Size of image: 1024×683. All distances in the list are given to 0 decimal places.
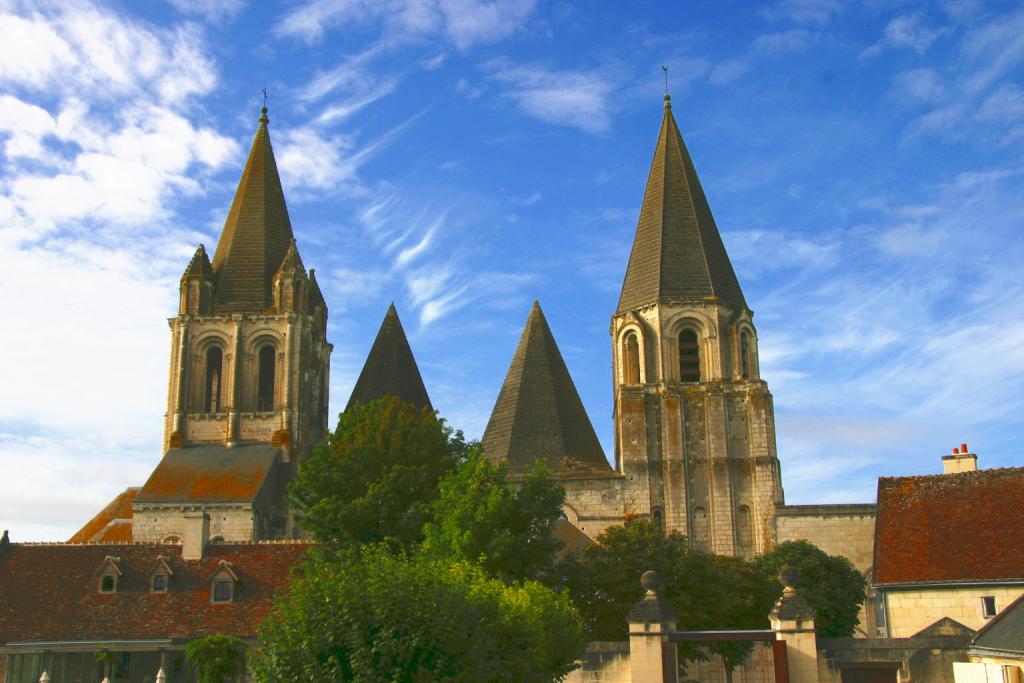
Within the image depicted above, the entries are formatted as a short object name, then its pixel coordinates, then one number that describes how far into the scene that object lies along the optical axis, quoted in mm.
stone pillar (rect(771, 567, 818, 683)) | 20047
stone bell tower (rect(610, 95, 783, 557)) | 44125
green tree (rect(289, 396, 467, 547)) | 30453
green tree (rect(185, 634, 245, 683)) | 25484
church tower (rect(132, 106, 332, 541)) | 46625
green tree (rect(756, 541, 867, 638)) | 35312
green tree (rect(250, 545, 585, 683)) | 14539
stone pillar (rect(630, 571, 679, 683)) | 20469
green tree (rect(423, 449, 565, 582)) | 25688
